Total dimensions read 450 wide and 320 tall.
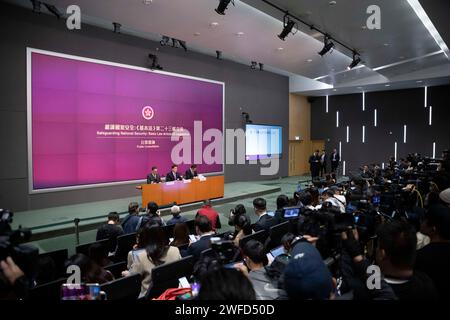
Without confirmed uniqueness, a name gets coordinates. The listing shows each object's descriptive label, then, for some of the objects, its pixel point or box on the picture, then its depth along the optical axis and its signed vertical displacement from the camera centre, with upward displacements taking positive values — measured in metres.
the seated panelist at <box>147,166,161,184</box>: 7.77 -0.55
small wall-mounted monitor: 12.85 +0.53
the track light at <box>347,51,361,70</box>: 8.43 +2.46
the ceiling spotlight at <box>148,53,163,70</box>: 9.28 +2.66
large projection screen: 7.33 +0.94
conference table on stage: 7.45 -0.89
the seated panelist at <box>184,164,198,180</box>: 8.71 -0.52
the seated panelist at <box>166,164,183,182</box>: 8.16 -0.53
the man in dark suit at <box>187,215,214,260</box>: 3.08 -0.83
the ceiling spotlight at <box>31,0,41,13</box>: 6.55 +3.04
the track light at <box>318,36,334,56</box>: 7.10 +2.36
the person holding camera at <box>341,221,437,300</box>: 1.62 -0.59
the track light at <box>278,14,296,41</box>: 6.01 +2.37
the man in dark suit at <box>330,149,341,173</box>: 14.57 -0.27
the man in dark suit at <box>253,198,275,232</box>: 3.93 -0.78
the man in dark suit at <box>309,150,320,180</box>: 13.93 -0.43
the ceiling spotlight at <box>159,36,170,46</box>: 9.30 +3.26
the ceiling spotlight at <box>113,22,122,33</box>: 7.95 +3.12
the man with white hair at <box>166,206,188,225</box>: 4.29 -0.81
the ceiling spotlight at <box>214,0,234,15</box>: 5.12 +2.34
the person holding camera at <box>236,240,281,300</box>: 1.97 -0.79
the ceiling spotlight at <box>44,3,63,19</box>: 6.82 +3.05
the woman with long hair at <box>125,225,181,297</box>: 2.63 -0.82
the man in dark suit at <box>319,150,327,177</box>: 14.15 -0.39
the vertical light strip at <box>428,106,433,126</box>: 13.37 +1.51
